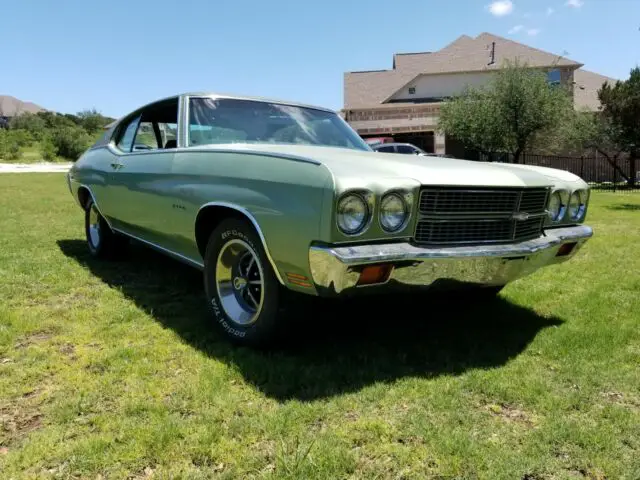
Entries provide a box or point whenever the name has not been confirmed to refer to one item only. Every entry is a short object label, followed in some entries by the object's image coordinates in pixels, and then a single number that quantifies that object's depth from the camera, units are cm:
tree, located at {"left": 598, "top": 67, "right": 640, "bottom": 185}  2014
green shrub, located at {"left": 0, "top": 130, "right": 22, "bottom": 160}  4241
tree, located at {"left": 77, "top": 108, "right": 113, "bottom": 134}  6734
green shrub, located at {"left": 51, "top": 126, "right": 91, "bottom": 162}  4231
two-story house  3177
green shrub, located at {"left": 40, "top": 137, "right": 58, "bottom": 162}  4075
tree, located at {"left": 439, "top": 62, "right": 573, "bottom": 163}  2200
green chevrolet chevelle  267
